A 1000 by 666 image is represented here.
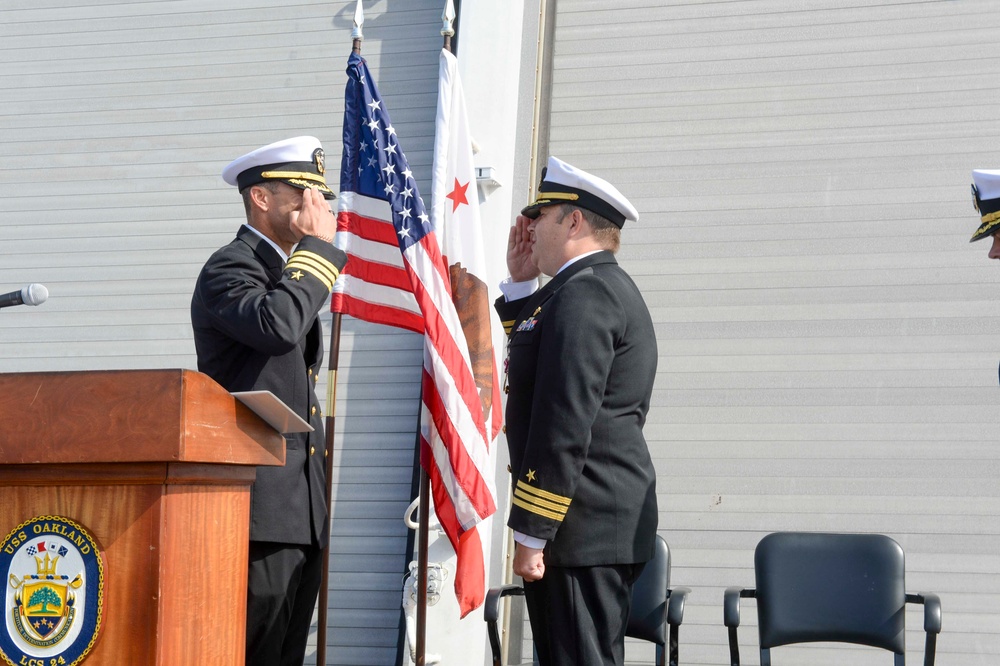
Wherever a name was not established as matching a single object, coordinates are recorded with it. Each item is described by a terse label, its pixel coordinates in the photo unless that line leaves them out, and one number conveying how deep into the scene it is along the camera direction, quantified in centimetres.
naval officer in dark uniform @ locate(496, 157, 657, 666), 237
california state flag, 365
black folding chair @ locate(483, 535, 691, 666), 344
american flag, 331
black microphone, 216
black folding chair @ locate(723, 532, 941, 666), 351
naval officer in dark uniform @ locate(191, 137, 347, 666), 239
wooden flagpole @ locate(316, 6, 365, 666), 320
